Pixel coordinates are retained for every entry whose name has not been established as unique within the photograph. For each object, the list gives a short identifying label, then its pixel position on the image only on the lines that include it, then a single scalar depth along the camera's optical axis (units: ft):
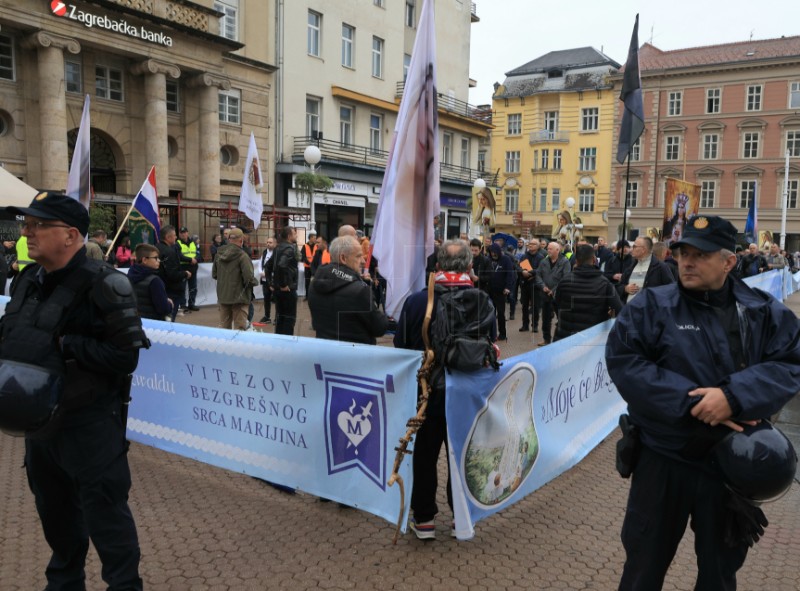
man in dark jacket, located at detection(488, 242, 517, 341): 38.91
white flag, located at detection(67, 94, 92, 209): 29.30
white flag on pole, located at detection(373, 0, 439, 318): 15.46
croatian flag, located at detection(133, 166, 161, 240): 31.30
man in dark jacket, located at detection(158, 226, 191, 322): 32.14
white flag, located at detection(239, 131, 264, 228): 45.98
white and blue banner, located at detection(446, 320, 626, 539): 12.83
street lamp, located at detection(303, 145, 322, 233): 61.63
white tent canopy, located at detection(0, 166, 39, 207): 32.65
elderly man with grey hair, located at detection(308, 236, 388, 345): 15.99
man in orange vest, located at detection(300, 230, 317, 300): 49.80
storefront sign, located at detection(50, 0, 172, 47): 60.95
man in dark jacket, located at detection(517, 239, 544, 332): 40.96
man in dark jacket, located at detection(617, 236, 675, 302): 25.79
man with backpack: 12.28
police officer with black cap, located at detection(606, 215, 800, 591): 8.24
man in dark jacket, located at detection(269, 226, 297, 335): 31.89
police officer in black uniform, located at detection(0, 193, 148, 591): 8.96
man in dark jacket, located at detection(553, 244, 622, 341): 22.12
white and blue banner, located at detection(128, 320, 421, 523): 13.19
